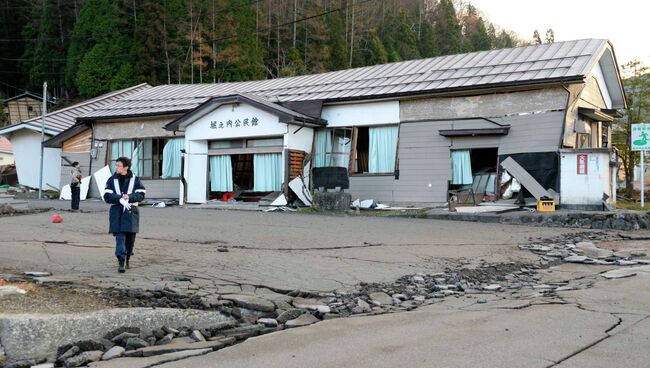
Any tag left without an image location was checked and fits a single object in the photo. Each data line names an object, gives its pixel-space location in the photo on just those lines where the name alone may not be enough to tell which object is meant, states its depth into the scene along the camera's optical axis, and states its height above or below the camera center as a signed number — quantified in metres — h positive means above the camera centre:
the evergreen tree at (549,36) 62.87 +17.90
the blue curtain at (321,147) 19.83 +1.56
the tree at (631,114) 24.25 +3.43
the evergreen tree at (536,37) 64.21 +18.18
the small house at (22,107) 46.78 +7.12
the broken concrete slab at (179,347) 4.52 -1.35
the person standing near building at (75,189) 16.61 +0.00
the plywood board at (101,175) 23.58 +0.61
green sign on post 17.25 +1.70
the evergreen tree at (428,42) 49.66 +13.72
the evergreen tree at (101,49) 38.53 +10.15
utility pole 23.21 +2.54
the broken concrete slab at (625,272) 7.80 -1.19
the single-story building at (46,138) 26.70 +2.47
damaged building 16.23 +2.06
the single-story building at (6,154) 41.56 +2.68
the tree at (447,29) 51.34 +15.65
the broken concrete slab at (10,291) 5.50 -1.05
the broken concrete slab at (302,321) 5.42 -1.33
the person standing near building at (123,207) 7.27 -0.24
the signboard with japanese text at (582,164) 15.57 +0.76
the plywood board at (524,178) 16.02 +0.37
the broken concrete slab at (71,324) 4.48 -1.22
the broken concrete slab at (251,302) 5.82 -1.22
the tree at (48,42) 45.47 +12.35
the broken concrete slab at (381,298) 6.37 -1.28
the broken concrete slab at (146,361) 4.25 -1.36
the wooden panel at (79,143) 24.89 +2.12
